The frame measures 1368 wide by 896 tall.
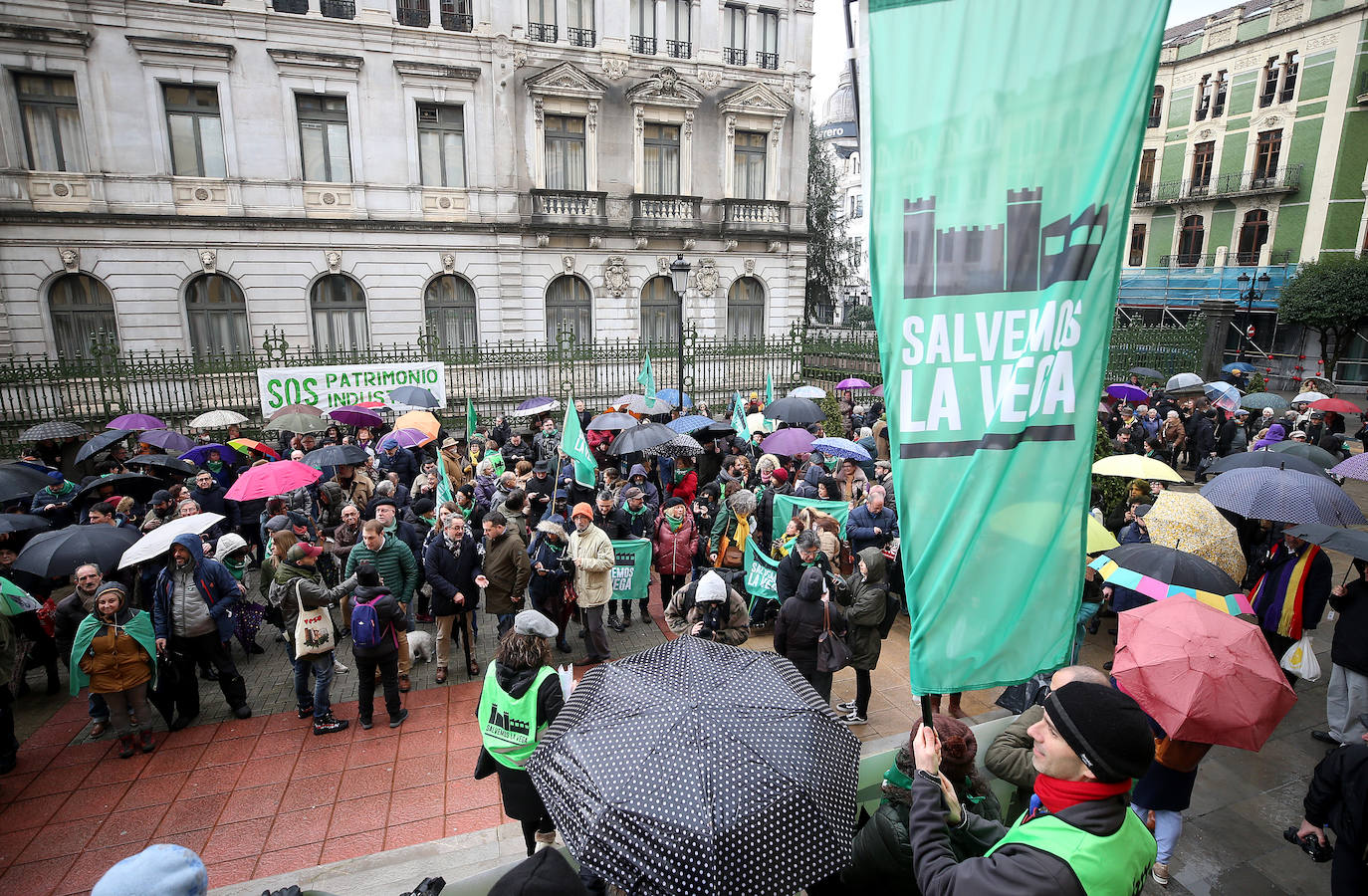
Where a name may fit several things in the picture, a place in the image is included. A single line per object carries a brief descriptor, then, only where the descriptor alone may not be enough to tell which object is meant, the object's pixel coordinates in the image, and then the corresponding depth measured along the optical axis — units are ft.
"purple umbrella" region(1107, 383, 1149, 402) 53.21
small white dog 25.31
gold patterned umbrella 21.26
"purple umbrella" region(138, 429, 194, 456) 38.14
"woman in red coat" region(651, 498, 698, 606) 27.09
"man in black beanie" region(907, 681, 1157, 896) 7.26
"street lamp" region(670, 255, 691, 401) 45.98
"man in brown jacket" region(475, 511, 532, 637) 24.00
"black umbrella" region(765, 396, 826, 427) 40.57
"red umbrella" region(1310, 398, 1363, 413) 45.31
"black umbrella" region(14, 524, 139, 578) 20.48
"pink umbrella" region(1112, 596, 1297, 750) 12.02
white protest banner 46.55
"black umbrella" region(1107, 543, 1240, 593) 17.42
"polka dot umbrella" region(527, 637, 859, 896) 8.76
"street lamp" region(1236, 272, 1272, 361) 108.68
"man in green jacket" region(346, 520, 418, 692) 22.22
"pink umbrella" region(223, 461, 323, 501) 26.50
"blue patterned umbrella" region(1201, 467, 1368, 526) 21.52
